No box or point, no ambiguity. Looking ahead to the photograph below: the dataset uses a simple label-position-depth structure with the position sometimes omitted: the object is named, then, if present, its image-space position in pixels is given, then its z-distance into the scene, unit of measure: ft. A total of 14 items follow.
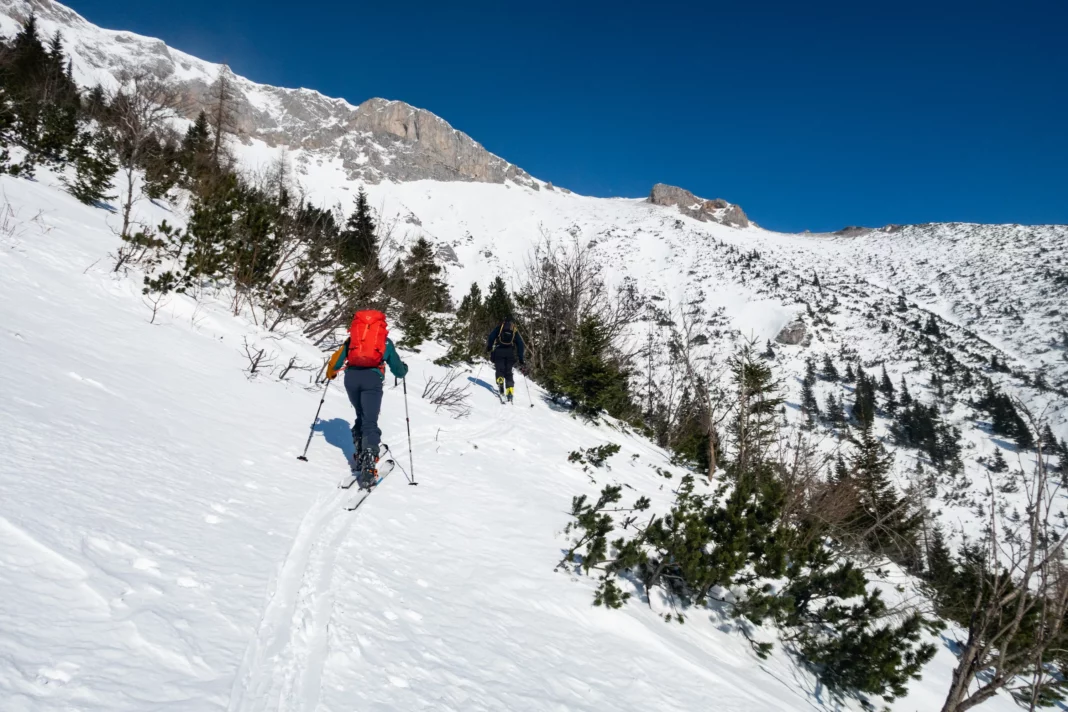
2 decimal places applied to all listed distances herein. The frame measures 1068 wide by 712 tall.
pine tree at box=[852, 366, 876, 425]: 229.86
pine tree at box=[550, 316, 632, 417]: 42.80
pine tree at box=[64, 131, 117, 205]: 45.06
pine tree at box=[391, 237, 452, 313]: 49.01
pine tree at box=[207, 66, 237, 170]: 85.80
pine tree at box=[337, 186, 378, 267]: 74.66
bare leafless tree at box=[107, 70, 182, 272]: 35.22
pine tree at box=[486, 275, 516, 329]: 89.61
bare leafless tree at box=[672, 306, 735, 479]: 43.83
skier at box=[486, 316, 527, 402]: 40.04
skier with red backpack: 18.83
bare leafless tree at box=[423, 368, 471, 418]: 33.14
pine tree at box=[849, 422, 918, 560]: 34.78
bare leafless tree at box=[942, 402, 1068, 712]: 11.86
